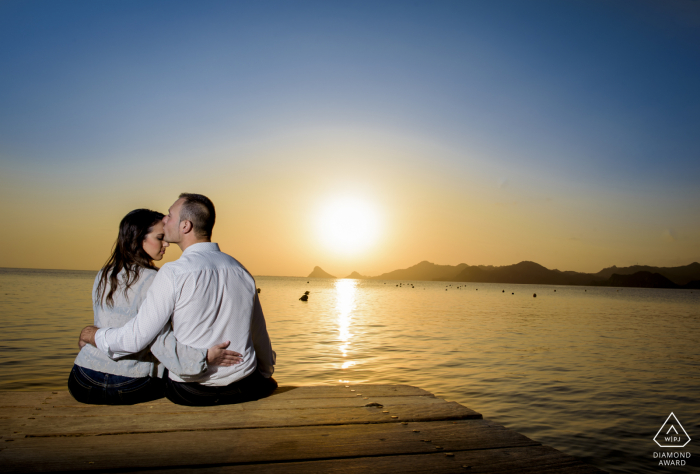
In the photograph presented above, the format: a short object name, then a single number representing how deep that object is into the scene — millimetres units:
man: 3664
